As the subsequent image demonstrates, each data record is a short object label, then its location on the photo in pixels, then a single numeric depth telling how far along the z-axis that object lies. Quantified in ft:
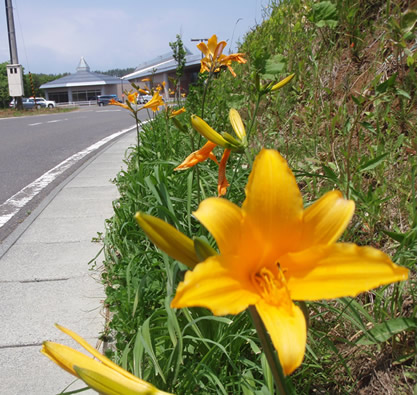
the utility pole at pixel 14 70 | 76.20
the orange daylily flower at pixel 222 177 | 3.78
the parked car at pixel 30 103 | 129.70
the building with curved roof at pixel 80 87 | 164.55
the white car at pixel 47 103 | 135.95
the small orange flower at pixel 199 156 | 3.92
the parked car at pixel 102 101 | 125.31
